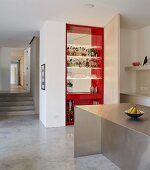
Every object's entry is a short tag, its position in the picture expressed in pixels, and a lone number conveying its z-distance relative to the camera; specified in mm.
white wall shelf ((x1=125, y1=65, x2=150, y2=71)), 4078
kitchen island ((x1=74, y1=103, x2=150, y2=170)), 1746
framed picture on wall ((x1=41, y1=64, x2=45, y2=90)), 4378
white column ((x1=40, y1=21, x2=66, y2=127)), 4104
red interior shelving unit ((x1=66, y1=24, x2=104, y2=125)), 4432
